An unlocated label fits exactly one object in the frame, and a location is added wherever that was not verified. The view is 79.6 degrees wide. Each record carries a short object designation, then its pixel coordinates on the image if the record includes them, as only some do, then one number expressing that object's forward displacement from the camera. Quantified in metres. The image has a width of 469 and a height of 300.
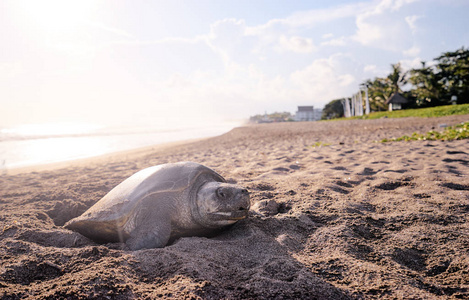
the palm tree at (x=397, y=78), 48.66
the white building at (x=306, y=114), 112.88
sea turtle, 2.43
